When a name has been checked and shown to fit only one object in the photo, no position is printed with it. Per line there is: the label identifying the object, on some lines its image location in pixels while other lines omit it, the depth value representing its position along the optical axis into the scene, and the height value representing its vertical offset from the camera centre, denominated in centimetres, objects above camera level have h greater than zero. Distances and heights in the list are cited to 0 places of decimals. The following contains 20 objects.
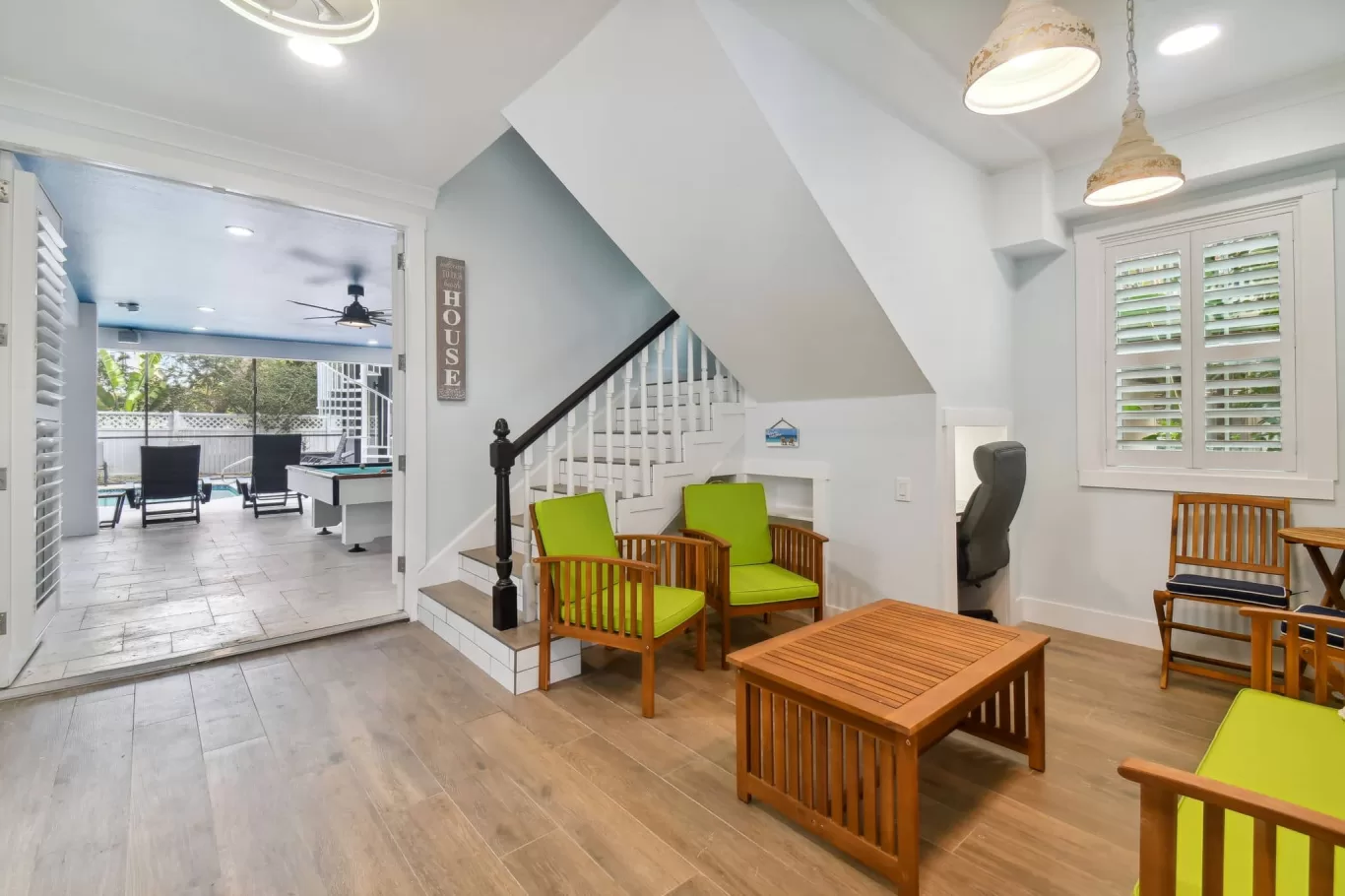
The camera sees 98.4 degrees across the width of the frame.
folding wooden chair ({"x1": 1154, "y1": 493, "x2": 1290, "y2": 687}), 276 -61
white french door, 268 +21
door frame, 267 +139
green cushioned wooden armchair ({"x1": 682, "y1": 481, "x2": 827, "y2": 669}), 310 -66
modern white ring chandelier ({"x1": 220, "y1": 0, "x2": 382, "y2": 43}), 173 +132
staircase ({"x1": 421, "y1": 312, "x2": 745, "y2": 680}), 302 -18
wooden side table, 252 -51
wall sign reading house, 380 +80
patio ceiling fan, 607 +138
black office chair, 299 -35
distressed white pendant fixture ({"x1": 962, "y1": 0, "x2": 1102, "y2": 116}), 153 +110
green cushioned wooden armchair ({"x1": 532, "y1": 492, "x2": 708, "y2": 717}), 258 -71
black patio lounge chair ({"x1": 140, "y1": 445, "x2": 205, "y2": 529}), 703 -38
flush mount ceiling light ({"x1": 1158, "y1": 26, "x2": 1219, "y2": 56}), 242 +172
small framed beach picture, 397 +6
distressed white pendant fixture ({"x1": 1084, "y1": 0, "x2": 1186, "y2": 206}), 212 +102
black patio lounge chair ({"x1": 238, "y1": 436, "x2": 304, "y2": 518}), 781 -26
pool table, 531 -46
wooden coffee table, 157 -83
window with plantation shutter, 290 +51
